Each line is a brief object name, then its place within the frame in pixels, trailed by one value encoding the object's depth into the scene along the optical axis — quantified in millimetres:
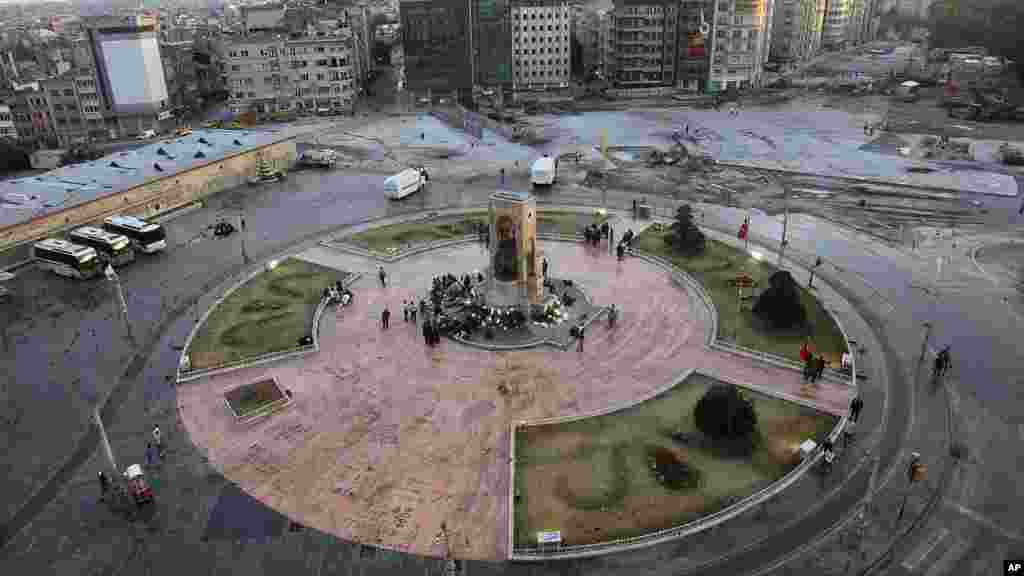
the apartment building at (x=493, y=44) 111250
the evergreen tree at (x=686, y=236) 46000
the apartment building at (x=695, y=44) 115812
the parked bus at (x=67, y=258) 43688
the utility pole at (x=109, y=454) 24859
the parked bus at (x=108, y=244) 45719
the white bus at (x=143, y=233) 47594
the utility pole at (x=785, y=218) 44750
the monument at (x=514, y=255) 36375
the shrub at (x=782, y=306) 35438
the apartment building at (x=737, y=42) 114125
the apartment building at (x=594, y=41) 135250
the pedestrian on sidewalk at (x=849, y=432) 27094
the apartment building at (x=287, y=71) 107750
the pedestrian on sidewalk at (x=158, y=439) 27566
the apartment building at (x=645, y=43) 119062
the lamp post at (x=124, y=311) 36250
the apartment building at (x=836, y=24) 181375
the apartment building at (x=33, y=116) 102375
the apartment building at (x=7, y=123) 99500
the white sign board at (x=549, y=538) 21906
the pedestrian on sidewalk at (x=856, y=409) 28244
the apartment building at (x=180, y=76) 119375
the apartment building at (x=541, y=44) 116250
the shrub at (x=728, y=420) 26391
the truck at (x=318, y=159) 72188
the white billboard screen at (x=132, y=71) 105375
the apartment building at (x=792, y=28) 148750
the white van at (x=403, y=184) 59094
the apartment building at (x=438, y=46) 110562
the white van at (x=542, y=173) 61875
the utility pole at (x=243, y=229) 47031
